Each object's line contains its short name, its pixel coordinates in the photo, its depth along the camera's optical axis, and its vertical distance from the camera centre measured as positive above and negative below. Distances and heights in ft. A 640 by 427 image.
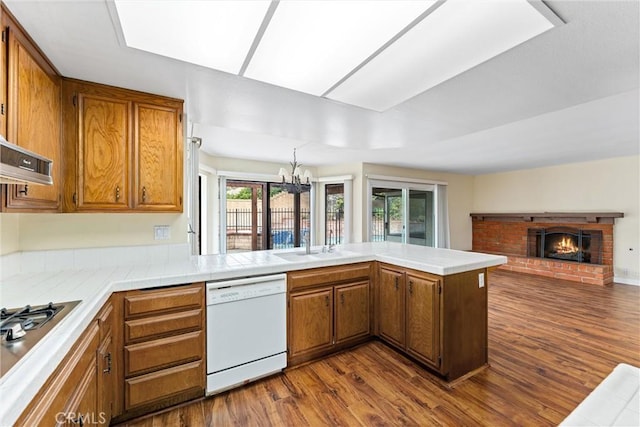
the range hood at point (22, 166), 3.00 +0.57
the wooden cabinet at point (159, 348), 5.53 -2.94
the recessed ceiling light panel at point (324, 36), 3.81 +2.87
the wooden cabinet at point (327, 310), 7.48 -2.89
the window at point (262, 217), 17.52 -0.32
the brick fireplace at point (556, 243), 16.43 -2.16
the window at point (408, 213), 18.95 -0.06
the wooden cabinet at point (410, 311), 6.99 -2.83
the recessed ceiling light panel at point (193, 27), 3.81 +2.89
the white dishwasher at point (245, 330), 6.36 -2.95
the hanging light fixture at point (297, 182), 10.00 +1.18
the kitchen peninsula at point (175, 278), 2.71 -1.43
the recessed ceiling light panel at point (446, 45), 3.91 +2.86
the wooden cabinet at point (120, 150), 6.10 +1.50
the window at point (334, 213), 19.62 -0.07
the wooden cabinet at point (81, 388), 2.76 -2.22
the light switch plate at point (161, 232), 7.68 -0.58
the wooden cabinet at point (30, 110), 4.23 +1.83
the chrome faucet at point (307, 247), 9.30 -1.22
